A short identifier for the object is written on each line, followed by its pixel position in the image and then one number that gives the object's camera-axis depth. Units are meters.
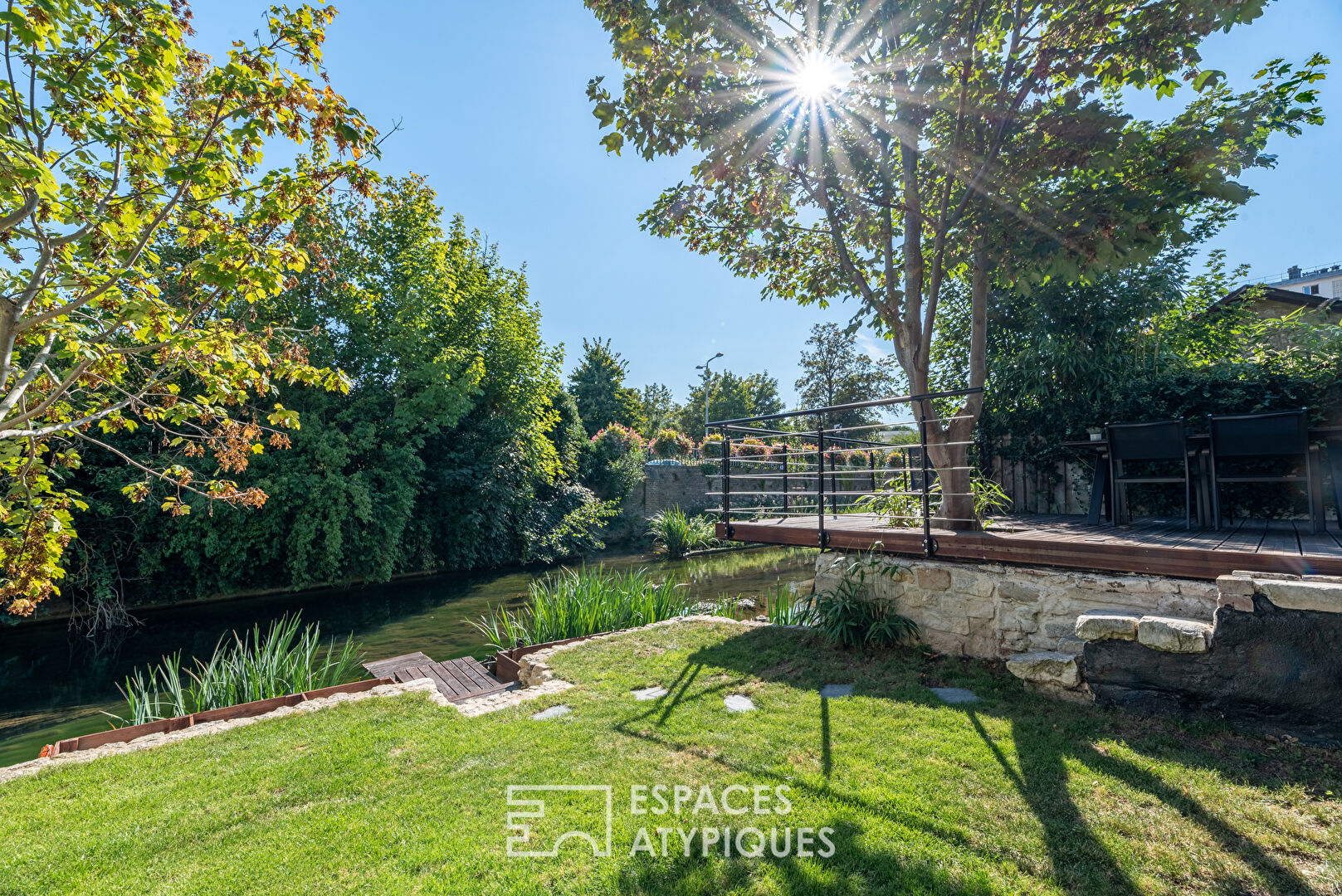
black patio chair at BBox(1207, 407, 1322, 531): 3.96
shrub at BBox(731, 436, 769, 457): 16.54
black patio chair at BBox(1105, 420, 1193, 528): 4.46
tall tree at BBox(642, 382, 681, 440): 35.38
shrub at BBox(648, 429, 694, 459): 21.83
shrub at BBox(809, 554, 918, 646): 4.51
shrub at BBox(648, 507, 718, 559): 14.77
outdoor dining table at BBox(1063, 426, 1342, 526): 4.22
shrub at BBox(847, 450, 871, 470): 13.79
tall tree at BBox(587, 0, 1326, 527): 4.09
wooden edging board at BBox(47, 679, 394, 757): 4.01
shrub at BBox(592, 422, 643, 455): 18.92
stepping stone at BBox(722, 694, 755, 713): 3.64
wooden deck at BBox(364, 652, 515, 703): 5.24
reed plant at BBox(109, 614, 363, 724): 4.88
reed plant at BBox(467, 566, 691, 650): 6.40
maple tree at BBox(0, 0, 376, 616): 2.33
